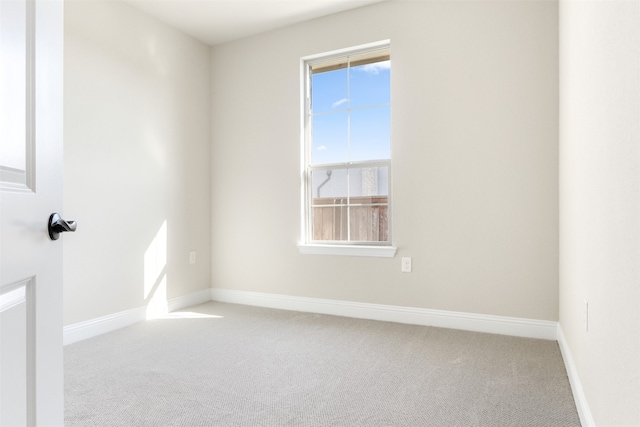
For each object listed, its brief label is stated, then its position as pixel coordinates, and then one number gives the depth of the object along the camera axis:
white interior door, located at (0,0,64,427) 0.69
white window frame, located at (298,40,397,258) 3.20
